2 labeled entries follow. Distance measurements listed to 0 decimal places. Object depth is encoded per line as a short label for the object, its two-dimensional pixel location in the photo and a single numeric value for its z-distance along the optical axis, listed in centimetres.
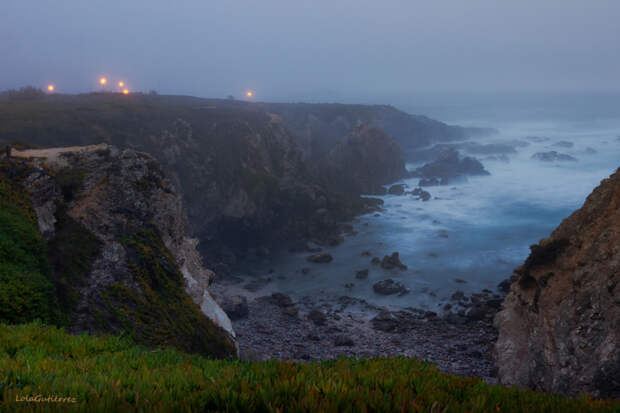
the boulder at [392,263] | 4078
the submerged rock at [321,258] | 4300
